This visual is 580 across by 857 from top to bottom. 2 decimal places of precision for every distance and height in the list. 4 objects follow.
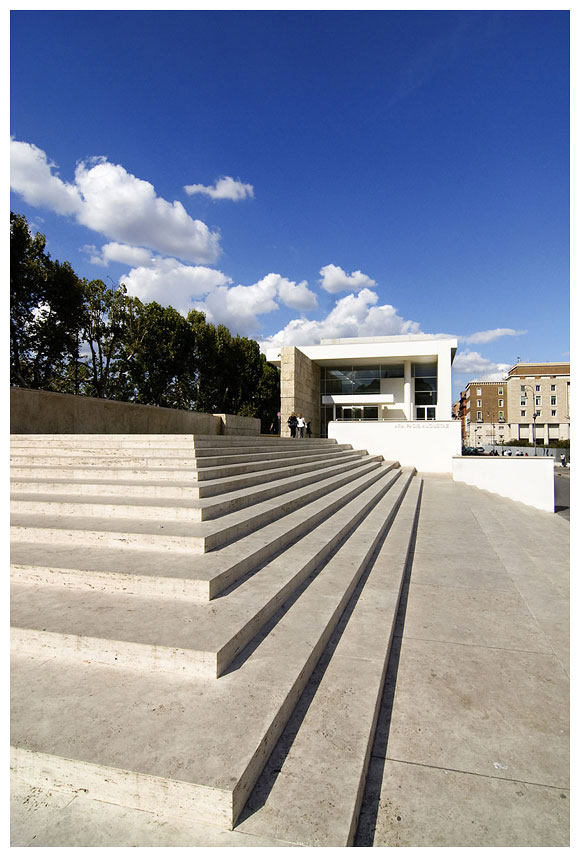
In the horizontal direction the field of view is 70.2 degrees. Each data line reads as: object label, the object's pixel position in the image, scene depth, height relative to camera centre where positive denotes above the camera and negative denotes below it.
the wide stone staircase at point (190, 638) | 2.00 -1.61
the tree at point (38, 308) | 20.50 +6.30
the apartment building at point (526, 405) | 85.81 +4.72
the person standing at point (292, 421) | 21.59 +0.27
